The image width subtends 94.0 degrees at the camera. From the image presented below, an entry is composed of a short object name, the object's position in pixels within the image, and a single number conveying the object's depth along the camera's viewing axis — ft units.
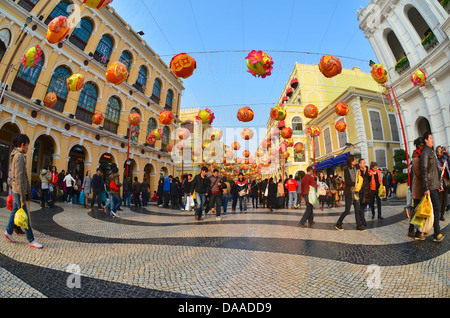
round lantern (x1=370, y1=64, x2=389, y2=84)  28.40
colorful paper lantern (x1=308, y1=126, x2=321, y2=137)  52.24
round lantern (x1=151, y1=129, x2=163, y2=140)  53.42
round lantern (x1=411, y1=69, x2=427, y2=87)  31.14
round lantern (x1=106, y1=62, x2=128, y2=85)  27.66
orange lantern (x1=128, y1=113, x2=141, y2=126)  45.33
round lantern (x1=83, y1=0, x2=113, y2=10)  14.57
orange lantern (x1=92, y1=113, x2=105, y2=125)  46.70
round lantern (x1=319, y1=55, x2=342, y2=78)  23.62
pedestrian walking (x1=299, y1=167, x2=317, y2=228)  18.04
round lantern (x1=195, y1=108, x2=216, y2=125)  37.83
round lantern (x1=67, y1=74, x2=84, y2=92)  32.48
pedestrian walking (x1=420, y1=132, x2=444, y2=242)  11.94
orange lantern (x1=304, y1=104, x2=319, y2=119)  38.24
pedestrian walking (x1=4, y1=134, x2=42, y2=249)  10.96
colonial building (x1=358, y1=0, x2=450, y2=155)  35.91
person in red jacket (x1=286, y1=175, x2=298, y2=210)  34.58
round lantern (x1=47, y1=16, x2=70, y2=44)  21.22
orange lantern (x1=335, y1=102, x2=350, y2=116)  39.40
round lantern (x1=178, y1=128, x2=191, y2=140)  61.86
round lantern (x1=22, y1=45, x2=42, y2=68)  27.31
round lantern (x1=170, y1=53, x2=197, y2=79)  21.12
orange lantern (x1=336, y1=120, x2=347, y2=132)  46.57
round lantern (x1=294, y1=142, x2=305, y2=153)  63.22
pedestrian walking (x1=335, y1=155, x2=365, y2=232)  16.10
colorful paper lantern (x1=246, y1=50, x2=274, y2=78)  22.07
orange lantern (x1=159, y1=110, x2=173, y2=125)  42.42
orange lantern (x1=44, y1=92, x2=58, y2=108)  36.53
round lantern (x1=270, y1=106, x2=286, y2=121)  38.23
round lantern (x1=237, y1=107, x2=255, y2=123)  34.27
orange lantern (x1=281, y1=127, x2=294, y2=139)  47.39
